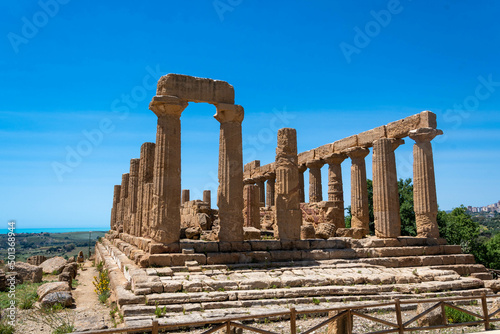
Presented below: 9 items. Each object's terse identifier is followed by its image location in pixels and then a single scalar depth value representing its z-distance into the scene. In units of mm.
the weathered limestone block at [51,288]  11523
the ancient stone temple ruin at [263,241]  10117
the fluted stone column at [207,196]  38219
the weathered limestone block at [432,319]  7969
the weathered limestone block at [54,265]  21125
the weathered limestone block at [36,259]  25762
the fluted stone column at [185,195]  37938
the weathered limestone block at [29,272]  16562
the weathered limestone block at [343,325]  6516
